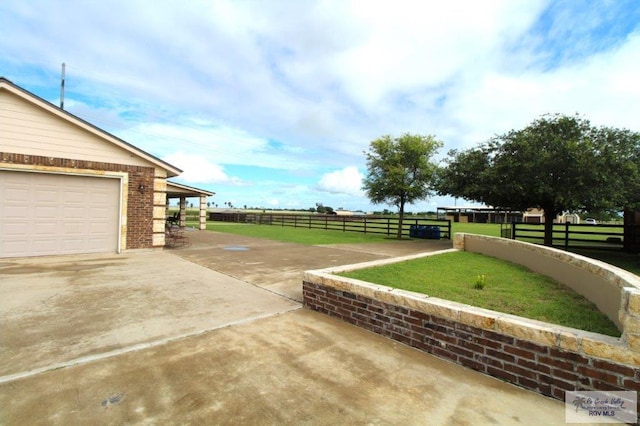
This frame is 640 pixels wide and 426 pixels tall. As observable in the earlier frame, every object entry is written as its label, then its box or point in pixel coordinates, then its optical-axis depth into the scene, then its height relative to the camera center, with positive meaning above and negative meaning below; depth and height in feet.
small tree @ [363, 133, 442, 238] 56.08 +8.24
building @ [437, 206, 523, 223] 168.90 +0.53
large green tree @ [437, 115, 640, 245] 32.65 +5.39
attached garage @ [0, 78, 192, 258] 27.63 +2.16
